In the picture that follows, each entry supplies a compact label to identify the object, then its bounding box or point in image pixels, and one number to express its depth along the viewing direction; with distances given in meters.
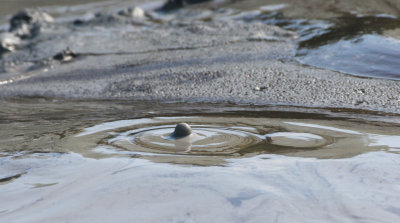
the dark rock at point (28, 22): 13.21
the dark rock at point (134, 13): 14.06
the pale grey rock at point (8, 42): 11.72
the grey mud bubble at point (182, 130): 4.30
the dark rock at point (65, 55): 10.23
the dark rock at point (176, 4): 15.13
